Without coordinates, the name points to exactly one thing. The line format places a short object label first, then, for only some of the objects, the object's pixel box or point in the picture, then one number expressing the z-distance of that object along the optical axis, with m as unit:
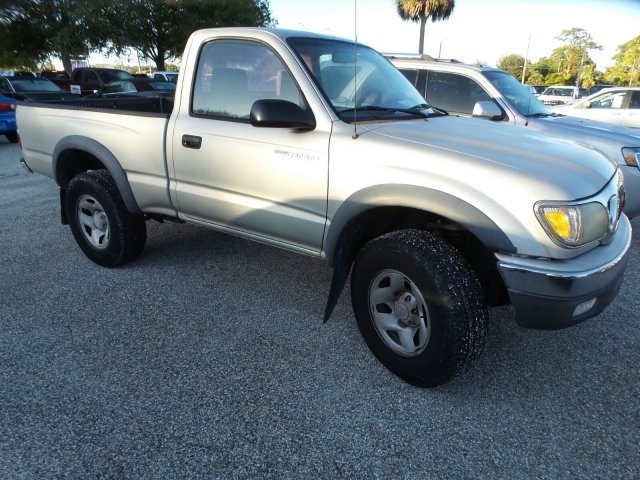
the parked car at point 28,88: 11.95
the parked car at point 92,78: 17.55
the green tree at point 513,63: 86.75
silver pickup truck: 2.14
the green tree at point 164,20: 25.77
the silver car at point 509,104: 4.98
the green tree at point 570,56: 74.71
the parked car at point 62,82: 18.89
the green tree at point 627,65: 56.31
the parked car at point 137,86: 14.84
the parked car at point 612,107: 9.69
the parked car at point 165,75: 21.41
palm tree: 29.23
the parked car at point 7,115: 10.49
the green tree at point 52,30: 24.62
